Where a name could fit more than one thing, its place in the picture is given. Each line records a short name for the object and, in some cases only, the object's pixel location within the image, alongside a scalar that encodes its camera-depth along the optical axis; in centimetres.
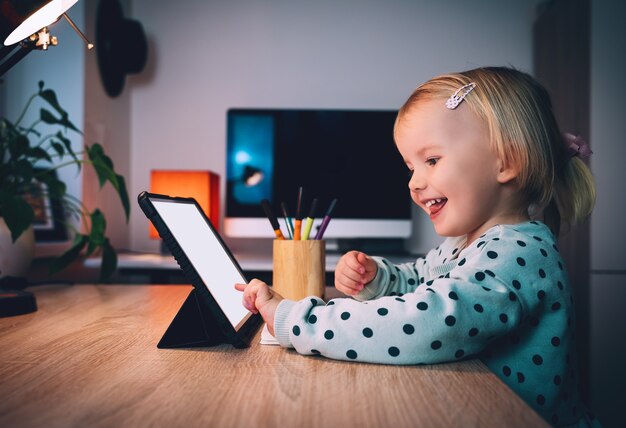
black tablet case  49
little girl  48
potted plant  81
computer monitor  174
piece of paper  56
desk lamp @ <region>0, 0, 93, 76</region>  64
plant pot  94
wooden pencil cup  67
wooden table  35
